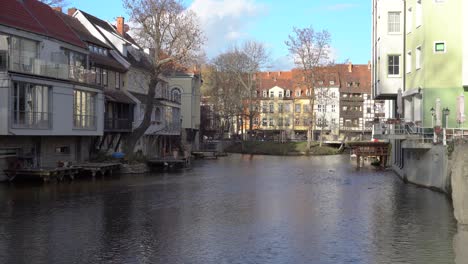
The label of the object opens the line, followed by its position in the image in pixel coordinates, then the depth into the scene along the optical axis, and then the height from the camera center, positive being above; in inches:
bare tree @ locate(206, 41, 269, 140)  3132.4 +327.6
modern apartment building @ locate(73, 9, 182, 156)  1808.6 +173.0
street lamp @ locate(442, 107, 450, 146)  1171.3 +55.5
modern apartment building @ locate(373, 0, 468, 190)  1103.5 +113.2
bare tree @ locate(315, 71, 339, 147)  2866.4 +202.5
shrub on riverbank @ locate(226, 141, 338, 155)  2913.4 -61.4
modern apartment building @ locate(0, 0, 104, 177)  1109.1 +102.8
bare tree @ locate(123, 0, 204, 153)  1625.2 +303.7
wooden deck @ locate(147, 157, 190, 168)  1684.7 -80.1
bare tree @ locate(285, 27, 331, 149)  2780.5 +405.4
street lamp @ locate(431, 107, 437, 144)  1050.7 +9.6
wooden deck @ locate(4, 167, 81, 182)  1148.5 -78.7
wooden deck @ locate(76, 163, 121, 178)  1339.8 -76.9
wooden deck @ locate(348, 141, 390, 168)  1863.9 -41.4
